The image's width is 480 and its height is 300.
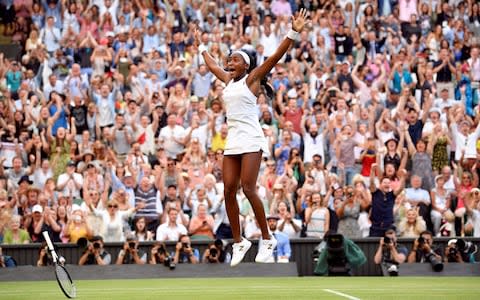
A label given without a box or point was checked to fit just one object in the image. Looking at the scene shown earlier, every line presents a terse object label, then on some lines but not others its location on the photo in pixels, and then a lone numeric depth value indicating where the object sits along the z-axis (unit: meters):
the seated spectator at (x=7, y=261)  20.53
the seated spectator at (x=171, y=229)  21.89
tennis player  14.05
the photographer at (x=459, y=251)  20.64
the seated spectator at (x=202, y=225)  22.25
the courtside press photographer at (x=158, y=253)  20.47
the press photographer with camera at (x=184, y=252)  20.61
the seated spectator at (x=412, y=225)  22.16
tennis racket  14.21
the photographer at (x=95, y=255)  20.69
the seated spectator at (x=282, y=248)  20.73
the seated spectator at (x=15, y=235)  22.19
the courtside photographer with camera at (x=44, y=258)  20.48
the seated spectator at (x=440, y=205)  22.84
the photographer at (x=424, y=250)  20.35
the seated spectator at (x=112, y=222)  22.17
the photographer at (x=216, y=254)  20.20
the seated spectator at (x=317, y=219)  22.39
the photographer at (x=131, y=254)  20.69
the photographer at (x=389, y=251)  20.58
